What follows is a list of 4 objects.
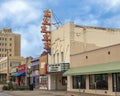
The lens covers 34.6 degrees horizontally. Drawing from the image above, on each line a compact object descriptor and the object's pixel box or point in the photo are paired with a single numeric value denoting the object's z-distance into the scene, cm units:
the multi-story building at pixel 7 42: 11194
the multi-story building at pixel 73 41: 3072
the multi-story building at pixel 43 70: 3574
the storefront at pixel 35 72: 3931
